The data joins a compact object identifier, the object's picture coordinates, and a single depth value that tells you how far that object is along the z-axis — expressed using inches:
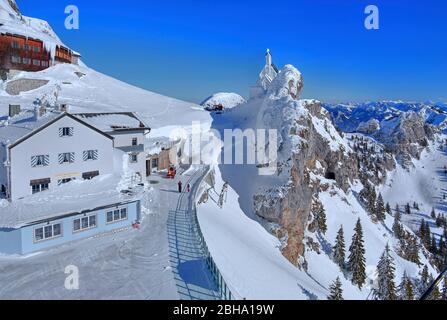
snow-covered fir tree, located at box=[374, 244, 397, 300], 2018.9
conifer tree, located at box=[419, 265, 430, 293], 2566.4
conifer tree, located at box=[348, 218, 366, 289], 2227.0
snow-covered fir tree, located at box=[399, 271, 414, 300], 2023.9
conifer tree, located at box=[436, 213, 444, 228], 7421.3
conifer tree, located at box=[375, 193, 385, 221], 3817.4
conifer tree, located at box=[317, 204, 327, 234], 2603.3
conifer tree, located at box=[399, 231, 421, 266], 3208.7
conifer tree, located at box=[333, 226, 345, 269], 2343.8
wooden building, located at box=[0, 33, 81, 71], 2632.9
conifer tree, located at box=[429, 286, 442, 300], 1862.8
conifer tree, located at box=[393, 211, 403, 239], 3599.9
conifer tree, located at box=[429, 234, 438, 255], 5037.9
